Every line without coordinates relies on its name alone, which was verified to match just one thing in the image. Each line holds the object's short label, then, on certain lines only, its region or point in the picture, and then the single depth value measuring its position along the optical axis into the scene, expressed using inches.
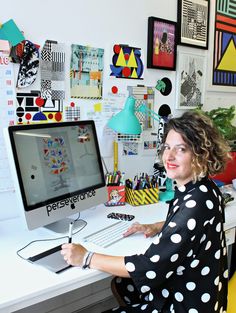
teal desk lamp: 65.7
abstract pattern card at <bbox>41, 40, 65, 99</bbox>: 61.4
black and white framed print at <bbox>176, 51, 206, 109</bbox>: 83.4
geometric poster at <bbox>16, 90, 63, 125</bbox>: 59.7
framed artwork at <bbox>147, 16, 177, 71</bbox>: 75.8
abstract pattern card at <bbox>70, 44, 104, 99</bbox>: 65.4
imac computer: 47.6
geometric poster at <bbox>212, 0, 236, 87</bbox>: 90.3
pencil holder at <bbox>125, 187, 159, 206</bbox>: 68.3
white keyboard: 50.2
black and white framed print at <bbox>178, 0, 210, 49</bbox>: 81.4
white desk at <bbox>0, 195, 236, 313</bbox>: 37.6
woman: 38.4
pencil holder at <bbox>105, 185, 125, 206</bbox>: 67.5
